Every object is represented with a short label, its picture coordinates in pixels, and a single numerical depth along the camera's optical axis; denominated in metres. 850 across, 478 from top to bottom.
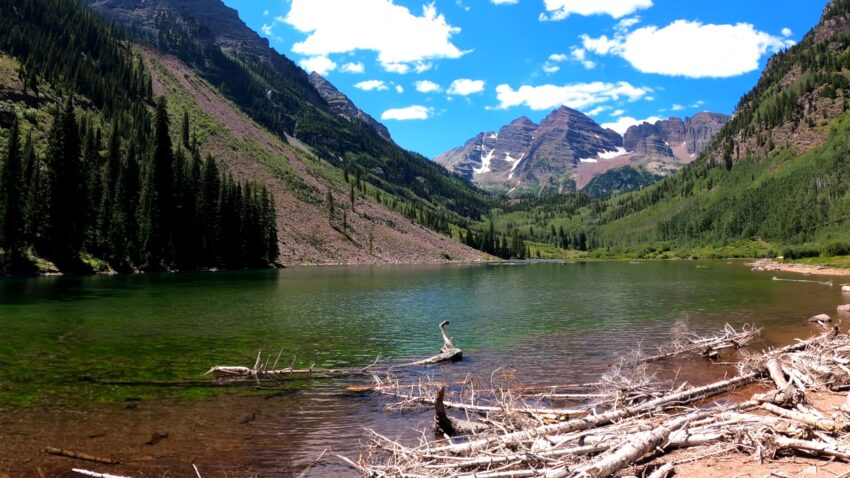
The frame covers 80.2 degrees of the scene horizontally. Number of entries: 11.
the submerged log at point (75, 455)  14.84
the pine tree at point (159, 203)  114.44
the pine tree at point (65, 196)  95.19
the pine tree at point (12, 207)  86.62
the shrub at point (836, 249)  124.25
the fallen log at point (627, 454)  9.64
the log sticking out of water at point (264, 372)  25.09
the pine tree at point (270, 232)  152.50
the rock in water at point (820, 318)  40.59
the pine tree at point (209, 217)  133.00
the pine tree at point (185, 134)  184.38
